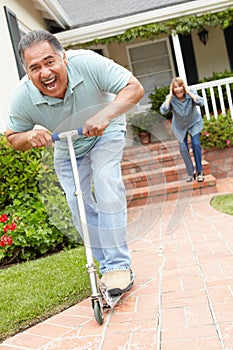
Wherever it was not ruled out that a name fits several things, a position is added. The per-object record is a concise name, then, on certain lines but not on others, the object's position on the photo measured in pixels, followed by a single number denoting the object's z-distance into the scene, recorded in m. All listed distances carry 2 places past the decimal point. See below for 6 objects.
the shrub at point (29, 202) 4.54
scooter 2.49
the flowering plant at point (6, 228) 4.48
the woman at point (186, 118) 6.65
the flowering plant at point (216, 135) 7.86
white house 6.67
